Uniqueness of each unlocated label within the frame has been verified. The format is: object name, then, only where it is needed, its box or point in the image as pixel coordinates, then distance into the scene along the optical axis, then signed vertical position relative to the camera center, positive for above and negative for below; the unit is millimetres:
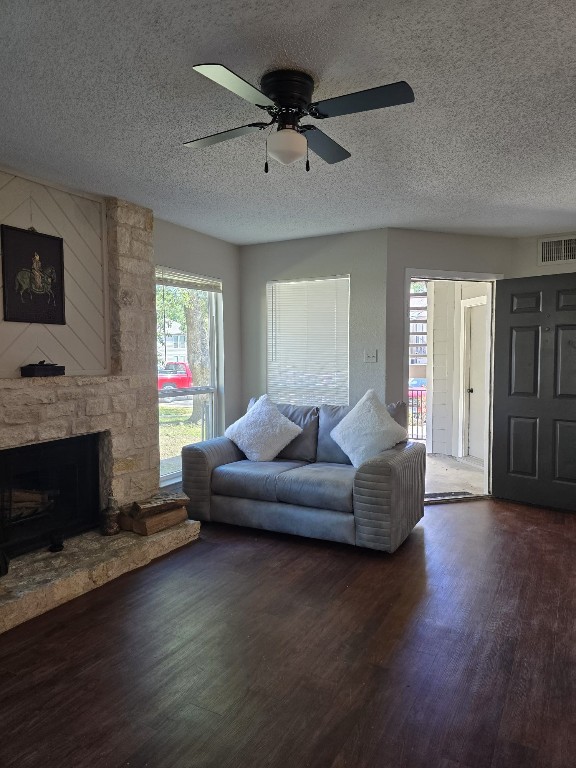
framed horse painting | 3152 +575
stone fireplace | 3350 -175
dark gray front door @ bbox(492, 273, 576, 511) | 4418 -268
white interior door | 6242 -237
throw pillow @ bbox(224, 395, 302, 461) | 4230 -602
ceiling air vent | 4711 +1070
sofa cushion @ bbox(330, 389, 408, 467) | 3775 -535
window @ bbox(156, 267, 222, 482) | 4520 +18
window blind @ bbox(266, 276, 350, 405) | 4992 +228
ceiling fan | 1807 +987
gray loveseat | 3365 -908
